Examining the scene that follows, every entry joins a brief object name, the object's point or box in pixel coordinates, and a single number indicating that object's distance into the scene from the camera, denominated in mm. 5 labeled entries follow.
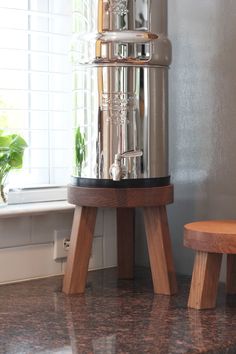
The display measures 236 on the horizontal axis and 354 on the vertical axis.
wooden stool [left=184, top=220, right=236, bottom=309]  1926
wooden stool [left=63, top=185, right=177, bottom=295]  2082
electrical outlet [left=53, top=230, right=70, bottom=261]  2329
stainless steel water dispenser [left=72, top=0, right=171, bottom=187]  2060
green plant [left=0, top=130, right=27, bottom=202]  2219
